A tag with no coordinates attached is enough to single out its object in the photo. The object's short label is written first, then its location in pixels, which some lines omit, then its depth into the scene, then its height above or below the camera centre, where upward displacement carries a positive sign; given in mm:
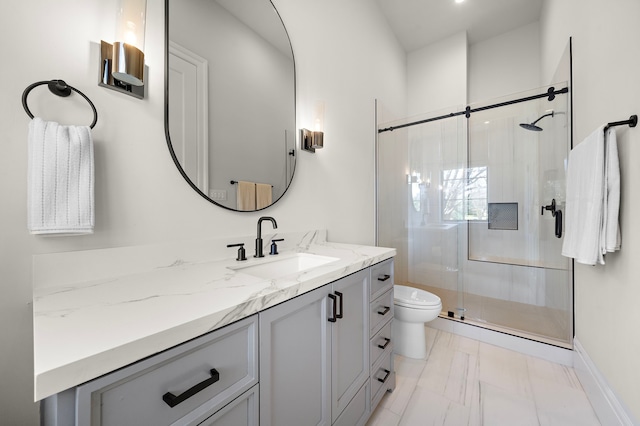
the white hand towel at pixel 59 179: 739 +98
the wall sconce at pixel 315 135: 1735 +527
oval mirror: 1110 +572
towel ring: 751 +378
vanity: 465 -293
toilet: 1878 -780
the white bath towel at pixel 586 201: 1280 +74
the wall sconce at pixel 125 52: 868 +543
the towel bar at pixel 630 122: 1072 +399
